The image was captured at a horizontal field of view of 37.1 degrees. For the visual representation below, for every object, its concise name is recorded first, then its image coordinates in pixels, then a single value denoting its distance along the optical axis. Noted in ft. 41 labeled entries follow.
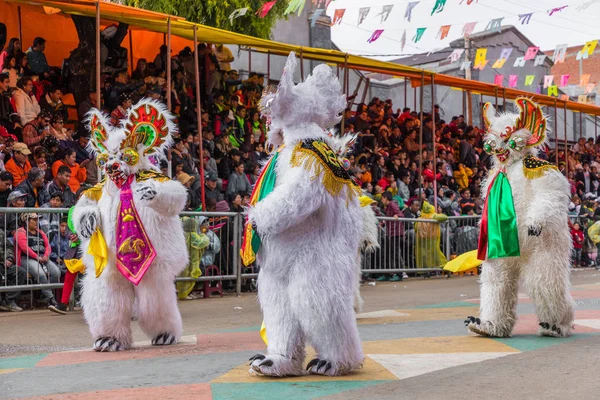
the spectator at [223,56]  53.72
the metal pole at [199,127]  41.60
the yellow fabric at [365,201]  29.85
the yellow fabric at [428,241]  53.31
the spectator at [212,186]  44.16
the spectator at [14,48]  42.68
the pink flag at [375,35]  61.26
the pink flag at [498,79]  82.64
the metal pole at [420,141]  55.37
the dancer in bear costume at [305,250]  17.47
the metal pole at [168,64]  40.09
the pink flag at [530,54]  74.54
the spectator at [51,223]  34.65
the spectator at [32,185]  35.86
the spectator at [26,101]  40.68
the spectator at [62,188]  36.55
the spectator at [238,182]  46.06
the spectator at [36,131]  39.45
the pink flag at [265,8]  51.48
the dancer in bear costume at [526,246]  24.18
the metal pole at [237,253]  41.16
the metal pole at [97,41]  37.22
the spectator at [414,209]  54.44
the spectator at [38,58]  44.75
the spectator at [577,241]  65.21
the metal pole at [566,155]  76.18
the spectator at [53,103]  42.91
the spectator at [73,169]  38.17
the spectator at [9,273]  33.42
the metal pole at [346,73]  50.44
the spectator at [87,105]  43.11
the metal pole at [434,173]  57.72
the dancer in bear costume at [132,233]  23.49
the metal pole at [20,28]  47.62
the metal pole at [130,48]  51.34
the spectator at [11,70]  41.01
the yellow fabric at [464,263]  26.43
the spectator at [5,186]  34.88
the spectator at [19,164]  37.04
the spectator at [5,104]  39.78
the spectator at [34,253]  33.96
